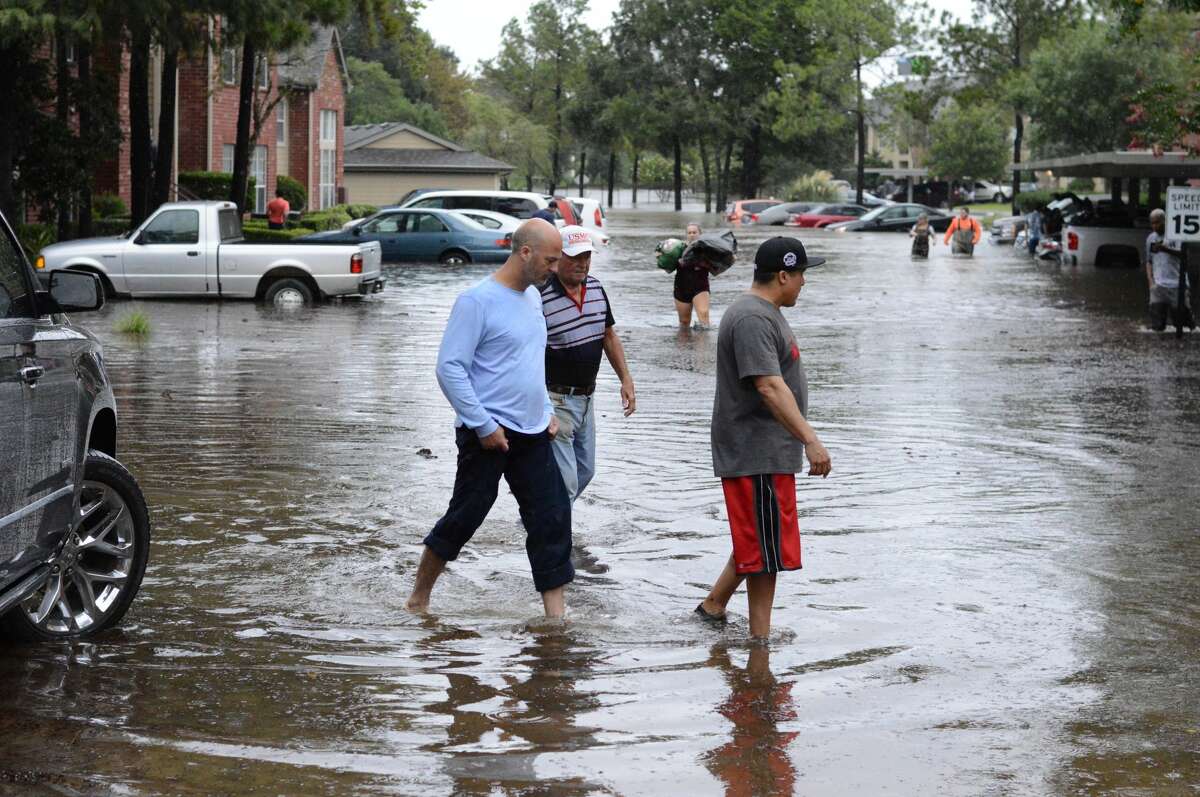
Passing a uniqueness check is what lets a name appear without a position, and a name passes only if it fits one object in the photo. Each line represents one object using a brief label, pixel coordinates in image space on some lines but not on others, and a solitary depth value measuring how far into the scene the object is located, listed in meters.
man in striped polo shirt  8.38
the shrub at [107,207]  40.22
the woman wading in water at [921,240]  41.59
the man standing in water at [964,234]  42.72
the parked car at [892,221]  62.59
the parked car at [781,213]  71.56
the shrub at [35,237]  28.30
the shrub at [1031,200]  65.00
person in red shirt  37.63
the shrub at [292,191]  54.06
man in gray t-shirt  6.79
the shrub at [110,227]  36.34
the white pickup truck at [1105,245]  38.53
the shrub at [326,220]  44.52
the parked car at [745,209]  75.50
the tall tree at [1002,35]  76.00
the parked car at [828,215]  68.12
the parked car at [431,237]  34.47
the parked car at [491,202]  40.03
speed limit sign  20.05
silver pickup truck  24.27
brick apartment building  46.44
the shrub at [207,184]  46.41
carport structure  32.91
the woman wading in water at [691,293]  21.12
